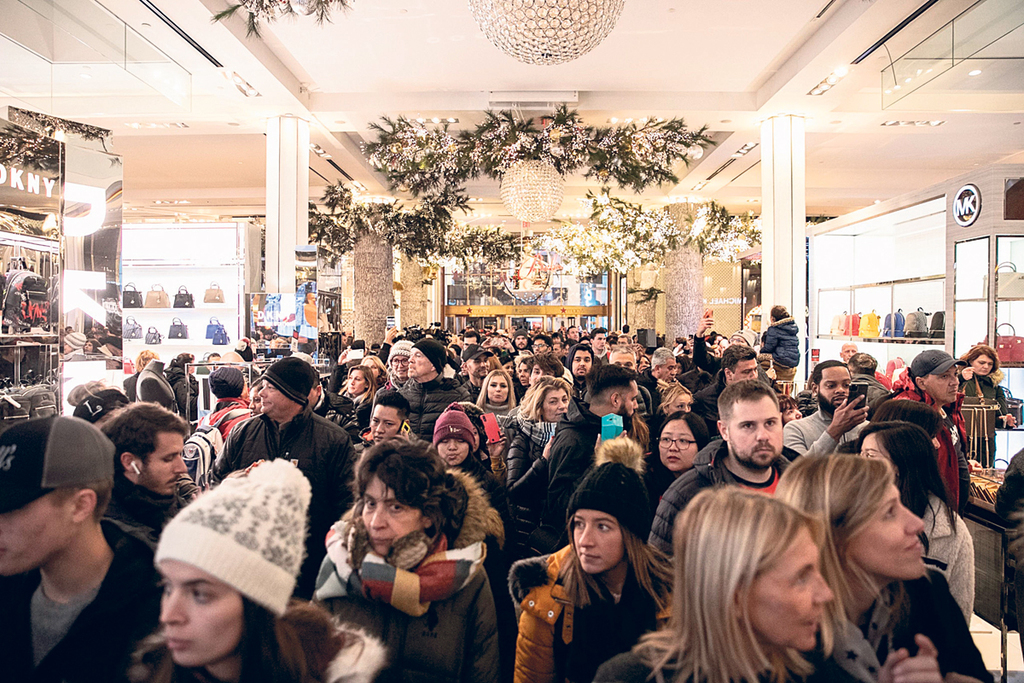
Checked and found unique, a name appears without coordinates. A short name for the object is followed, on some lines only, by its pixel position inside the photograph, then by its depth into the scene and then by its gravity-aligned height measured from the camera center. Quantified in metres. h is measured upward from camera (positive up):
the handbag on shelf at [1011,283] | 7.46 +0.58
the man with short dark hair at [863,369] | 5.62 -0.29
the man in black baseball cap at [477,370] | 6.75 -0.37
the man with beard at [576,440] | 3.46 -0.57
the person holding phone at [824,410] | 4.15 -0.47
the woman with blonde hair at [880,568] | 1.73 -0.58
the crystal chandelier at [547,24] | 4.30 +1.98
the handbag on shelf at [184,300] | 10.34 +0.47
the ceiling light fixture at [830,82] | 8.52 +3.26
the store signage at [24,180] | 3.62 +0.82
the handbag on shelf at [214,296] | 10.40 +0.53
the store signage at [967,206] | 7.59 +1.46
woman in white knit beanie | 1.23 -0.48
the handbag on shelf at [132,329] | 10.32 +0.02
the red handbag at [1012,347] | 7.57 -0.12
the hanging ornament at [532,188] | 8.42 +1.79
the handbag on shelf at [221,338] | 10.35 -0.10
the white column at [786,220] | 10.36 +1.73
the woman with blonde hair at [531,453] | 3.77 -0.72
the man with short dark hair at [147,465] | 2.39 -0.50
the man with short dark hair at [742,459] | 2.79 -0.52
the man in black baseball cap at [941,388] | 4.40 -0.35
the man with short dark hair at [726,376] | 5.37 -0.33
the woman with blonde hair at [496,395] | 5.74 -0.52
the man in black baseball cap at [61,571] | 1.48 -0.56
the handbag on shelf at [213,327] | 10.32 +0.06
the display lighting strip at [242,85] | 8.52 +3.18
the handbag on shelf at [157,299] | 10.24 +0.47
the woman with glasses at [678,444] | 3.50 -0.56
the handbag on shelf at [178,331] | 10.34 +0.00
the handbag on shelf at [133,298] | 10.19 +0.48
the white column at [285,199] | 10.06 +1.95
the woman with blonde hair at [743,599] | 1.35 -0.53
